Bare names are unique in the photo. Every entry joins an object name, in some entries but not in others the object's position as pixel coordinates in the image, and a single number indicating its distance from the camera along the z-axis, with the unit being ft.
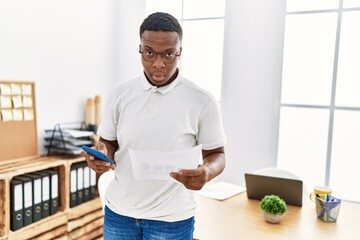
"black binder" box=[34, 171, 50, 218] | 7.91
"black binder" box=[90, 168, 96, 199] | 9.27
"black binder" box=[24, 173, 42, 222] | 7.69
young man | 3.86
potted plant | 5.23
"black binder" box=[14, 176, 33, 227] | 7.47
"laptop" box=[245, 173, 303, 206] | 6.05
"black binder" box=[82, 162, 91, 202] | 9.06
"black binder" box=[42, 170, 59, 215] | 8.14
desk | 4.91
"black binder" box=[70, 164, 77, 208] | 8.65
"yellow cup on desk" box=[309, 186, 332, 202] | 6.09
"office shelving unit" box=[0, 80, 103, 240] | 7.74
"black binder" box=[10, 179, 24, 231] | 7.22
